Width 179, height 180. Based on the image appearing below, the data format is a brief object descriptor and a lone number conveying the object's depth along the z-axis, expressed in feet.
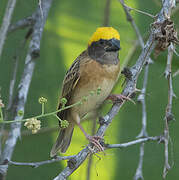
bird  23.58
